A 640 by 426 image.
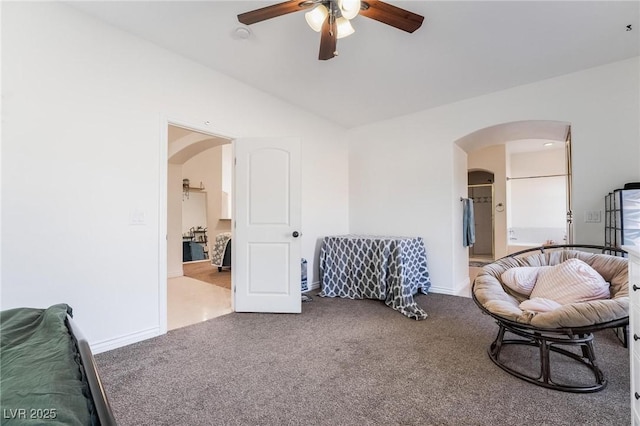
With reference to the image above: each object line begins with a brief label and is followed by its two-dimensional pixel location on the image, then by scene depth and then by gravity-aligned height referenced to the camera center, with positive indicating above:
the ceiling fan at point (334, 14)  1.75 +1.29
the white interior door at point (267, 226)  3.18 -0.12
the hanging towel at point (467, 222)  4.28 -0.12
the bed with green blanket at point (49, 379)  0.58 -0.40
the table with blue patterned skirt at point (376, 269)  3.37 -0.71
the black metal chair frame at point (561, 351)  1.62 -0.92
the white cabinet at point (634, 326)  1.14 -0.47
